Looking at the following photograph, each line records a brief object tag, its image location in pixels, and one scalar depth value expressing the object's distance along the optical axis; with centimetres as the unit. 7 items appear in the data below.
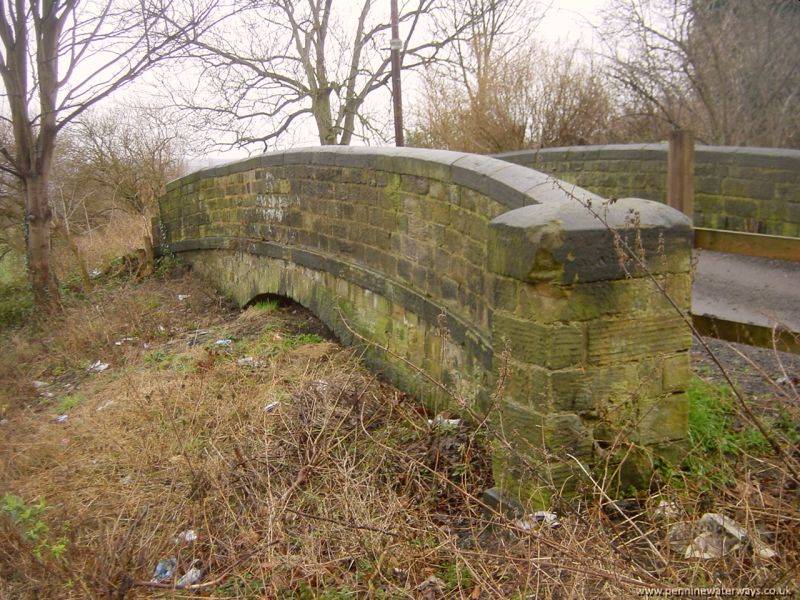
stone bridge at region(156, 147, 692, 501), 332
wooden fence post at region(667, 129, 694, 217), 527
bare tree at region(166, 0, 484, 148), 2088
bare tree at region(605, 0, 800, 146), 1152
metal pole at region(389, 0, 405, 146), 1609
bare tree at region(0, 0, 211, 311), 1077
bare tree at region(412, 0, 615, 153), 1412
